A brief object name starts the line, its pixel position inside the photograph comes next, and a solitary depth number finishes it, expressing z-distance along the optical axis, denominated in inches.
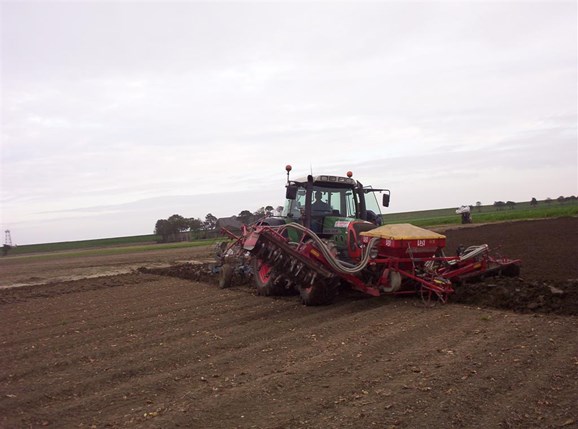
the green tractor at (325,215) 324.5
